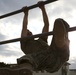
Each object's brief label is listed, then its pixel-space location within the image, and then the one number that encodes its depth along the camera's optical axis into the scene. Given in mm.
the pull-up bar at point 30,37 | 2080
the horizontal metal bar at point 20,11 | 2503
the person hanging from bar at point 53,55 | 2155
